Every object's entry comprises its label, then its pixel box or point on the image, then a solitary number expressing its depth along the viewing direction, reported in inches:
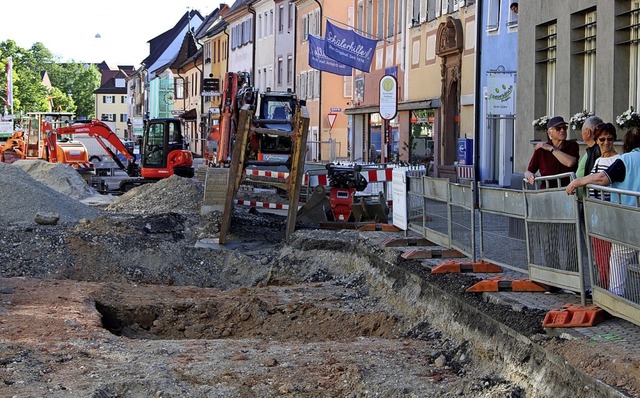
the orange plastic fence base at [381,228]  714.8
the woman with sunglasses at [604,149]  334.6
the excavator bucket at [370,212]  844.6
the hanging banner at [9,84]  3713.1
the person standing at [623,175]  326.3
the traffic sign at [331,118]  1665.8
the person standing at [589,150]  388.2
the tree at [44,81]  4891.7
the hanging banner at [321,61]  1326.3
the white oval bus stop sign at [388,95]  1048.2
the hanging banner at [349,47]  1226.6
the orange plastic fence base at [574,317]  311.7
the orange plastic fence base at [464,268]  454.9
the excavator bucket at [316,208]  874.1
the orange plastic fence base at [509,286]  390.0
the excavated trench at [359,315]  318.7
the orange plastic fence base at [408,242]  606.9
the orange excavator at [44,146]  1902.1
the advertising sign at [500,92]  897.5
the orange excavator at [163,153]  1615.4
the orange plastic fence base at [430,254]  525.8
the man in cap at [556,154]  433.7
